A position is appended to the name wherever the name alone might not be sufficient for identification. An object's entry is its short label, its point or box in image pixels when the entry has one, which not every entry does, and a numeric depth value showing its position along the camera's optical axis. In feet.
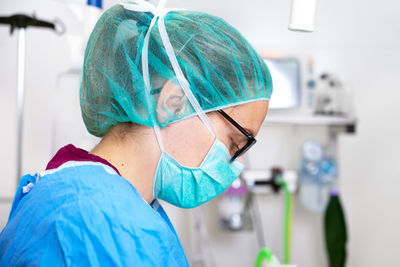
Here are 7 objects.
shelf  7.66
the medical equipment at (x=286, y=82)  8.04
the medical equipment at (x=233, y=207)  7.65
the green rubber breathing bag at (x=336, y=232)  7.88
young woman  2.39
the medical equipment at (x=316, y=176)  8.12
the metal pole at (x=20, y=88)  6.10
